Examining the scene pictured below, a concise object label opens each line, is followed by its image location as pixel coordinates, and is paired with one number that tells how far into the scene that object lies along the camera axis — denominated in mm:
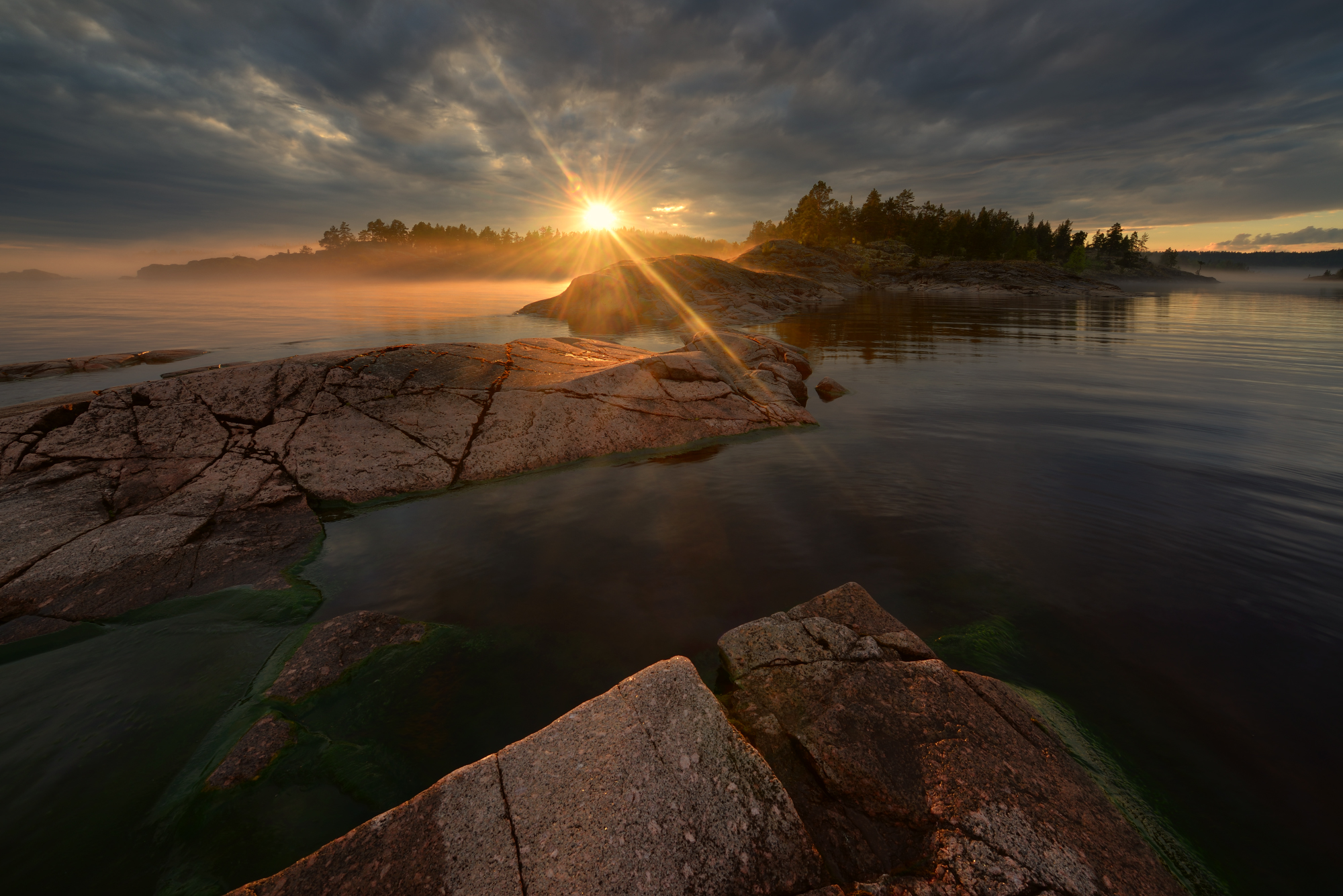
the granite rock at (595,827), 2094
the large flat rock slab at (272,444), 5145
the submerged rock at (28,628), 4297
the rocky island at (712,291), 33156
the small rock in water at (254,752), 3109
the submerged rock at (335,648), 3841
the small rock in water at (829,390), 13117
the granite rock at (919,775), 2252
